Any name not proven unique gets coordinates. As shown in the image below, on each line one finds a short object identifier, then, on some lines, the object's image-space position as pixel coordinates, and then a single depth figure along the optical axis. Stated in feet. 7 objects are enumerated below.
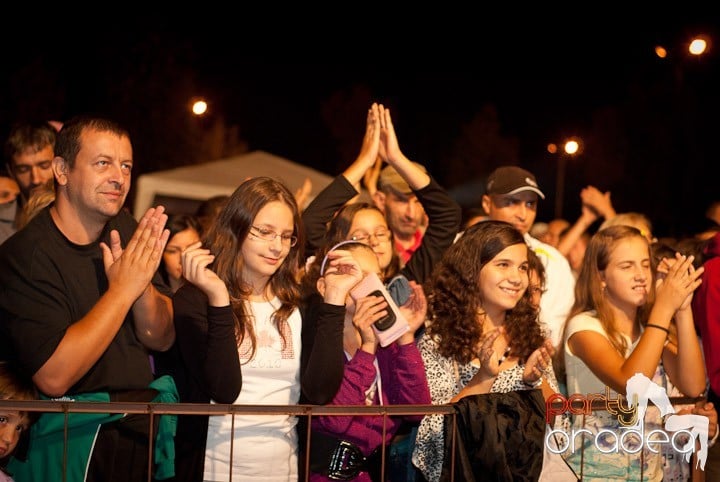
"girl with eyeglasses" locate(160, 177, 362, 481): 12.98
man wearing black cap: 20.39
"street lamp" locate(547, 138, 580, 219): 111.75
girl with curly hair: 14.48
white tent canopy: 39.24
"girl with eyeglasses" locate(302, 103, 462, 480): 17.95
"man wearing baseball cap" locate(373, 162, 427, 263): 22.38
